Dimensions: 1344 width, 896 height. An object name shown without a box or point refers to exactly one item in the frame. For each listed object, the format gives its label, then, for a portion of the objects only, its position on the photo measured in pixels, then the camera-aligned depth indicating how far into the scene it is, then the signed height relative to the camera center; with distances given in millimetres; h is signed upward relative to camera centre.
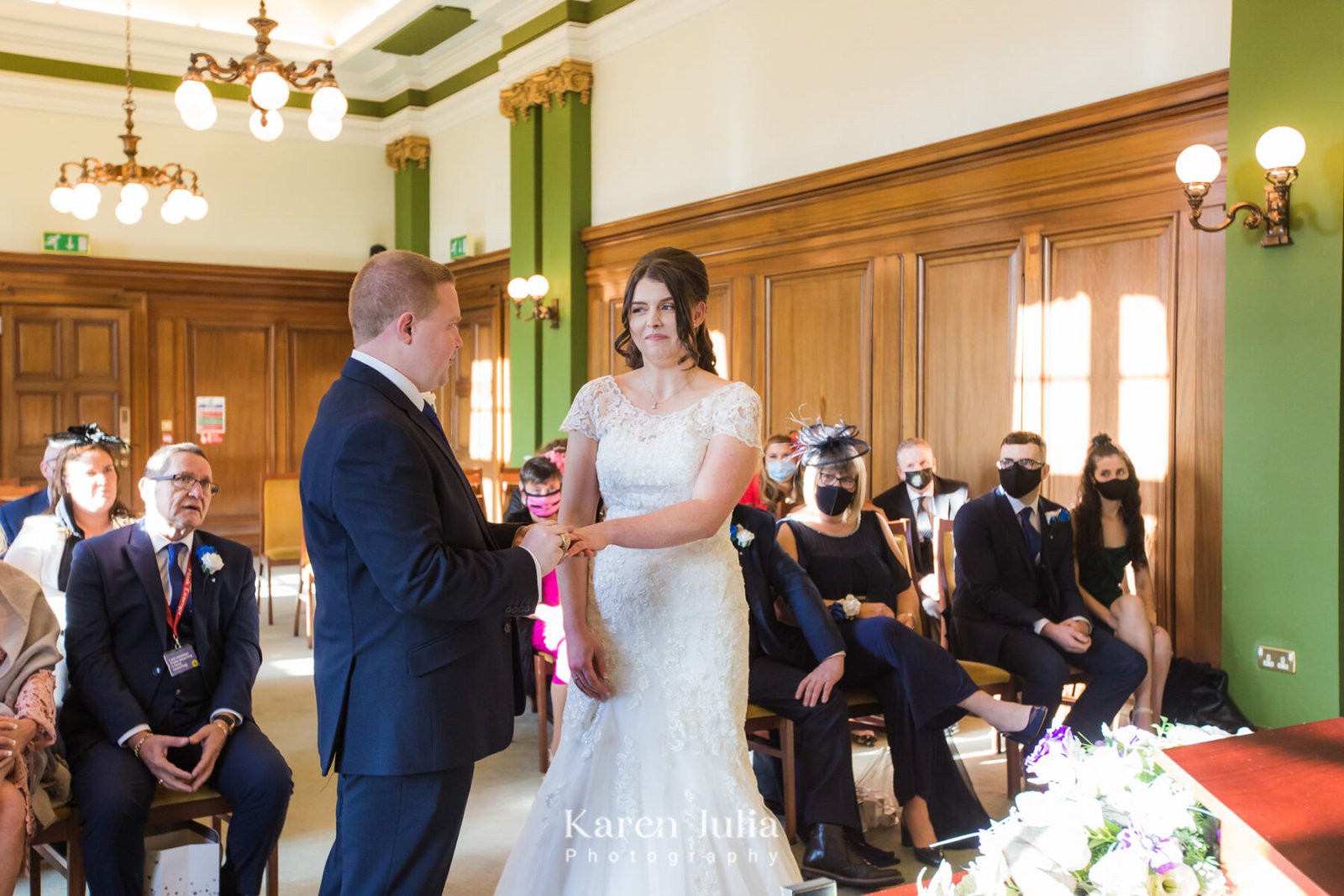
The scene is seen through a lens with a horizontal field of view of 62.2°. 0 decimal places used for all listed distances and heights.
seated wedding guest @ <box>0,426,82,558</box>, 4746 -338
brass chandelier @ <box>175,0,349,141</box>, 6055 +1847
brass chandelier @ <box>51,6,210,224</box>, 8227 +1841
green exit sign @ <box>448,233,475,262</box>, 11219 +1846
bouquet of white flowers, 1302 -503
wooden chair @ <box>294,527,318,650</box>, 7273 -1076
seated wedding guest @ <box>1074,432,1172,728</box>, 4797 -514
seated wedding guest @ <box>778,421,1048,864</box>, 3957 -821
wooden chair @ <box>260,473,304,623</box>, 8359 -698
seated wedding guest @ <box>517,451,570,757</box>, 4645 -374
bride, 2609 -552
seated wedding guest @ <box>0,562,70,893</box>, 2762 -761
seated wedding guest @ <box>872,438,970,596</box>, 5980 -383
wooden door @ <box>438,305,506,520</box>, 10844 +288
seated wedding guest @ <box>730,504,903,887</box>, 3721 -907
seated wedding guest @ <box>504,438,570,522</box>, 5582 -349
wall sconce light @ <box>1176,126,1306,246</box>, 4328 +1032
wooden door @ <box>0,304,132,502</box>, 10797 +537
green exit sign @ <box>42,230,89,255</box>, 10750 +1809
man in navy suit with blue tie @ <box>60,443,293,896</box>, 2957 -740
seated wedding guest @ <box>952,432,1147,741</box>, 4484 -725
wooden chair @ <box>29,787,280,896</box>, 2922 -1063
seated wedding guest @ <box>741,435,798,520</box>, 5473 -287
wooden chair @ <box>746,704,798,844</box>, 3883 -1126
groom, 2029 -311
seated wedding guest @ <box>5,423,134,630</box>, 4020 -330
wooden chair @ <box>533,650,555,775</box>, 4848 -1225
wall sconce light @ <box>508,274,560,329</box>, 9547 +1169
